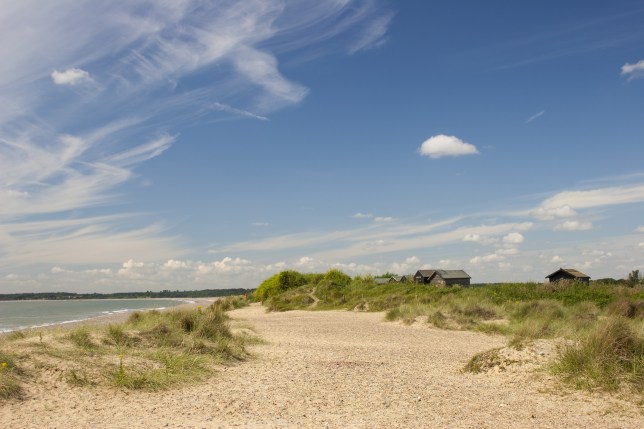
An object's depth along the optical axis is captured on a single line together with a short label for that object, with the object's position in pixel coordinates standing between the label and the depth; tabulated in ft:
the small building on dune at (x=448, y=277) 154.99
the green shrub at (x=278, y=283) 165.78
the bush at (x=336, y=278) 153.58
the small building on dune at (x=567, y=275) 124.47
